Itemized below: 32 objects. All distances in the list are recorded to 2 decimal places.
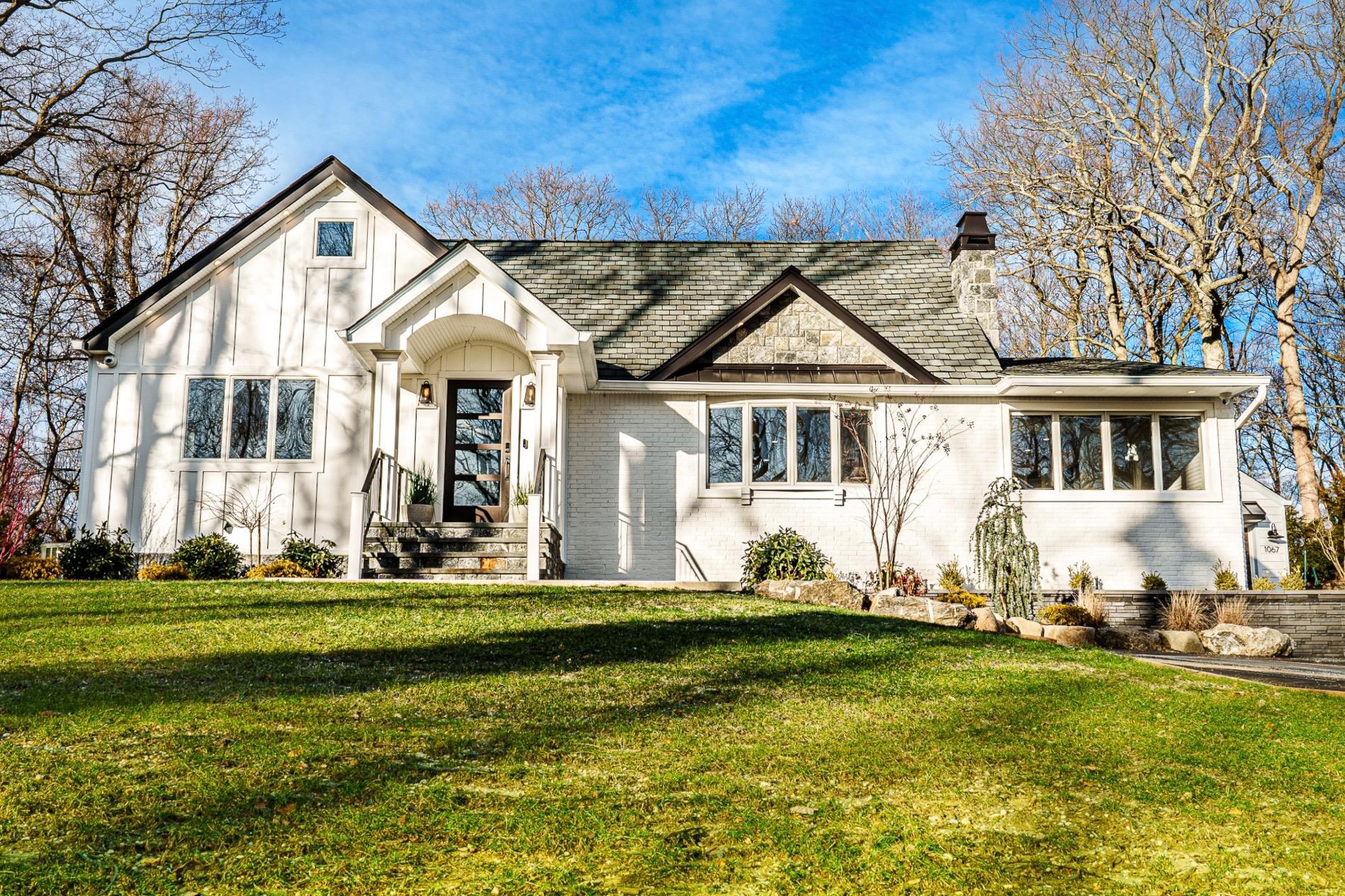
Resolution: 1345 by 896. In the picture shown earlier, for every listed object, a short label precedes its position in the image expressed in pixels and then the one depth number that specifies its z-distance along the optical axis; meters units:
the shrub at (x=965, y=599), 13.09
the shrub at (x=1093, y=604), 13.22
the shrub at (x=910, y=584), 13.91
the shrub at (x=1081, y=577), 14.12
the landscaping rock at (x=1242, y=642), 12.00
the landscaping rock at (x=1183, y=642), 11.97
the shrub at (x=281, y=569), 12.93
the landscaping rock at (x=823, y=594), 11.13
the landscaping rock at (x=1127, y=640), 11.92
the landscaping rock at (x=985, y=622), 11.05
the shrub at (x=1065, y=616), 12.52
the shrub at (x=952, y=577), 14.05
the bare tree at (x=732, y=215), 33.53
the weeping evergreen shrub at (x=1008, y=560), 12.56
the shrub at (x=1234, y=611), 13.09
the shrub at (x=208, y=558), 12.84
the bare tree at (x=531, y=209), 31.25
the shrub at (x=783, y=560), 12.88
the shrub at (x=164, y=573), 12.63
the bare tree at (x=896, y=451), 14.45
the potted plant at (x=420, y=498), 13.17
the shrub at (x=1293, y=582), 15.50
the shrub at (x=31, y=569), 13.30
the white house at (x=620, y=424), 14.08
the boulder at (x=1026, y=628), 11.31
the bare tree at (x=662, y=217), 33.44
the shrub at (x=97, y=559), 12.95
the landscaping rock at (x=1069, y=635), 11.27
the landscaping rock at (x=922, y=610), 11.02
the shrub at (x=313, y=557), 13.42
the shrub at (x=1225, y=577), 14.02
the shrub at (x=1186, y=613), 12.91
